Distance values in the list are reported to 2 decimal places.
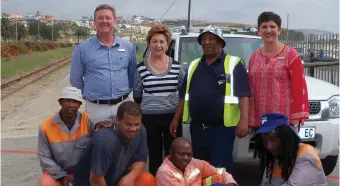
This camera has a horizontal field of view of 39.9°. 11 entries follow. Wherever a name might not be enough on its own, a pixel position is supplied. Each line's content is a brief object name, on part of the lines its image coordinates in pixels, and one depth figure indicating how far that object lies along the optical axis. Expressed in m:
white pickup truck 4.88
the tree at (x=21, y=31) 75.63
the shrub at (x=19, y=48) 35.62
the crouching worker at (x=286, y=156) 3.39
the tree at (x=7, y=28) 65.31
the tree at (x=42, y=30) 95.81
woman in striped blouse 4.43
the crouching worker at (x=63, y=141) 4.06
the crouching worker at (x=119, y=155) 3.66
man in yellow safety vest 4.08
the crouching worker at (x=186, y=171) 3.77
